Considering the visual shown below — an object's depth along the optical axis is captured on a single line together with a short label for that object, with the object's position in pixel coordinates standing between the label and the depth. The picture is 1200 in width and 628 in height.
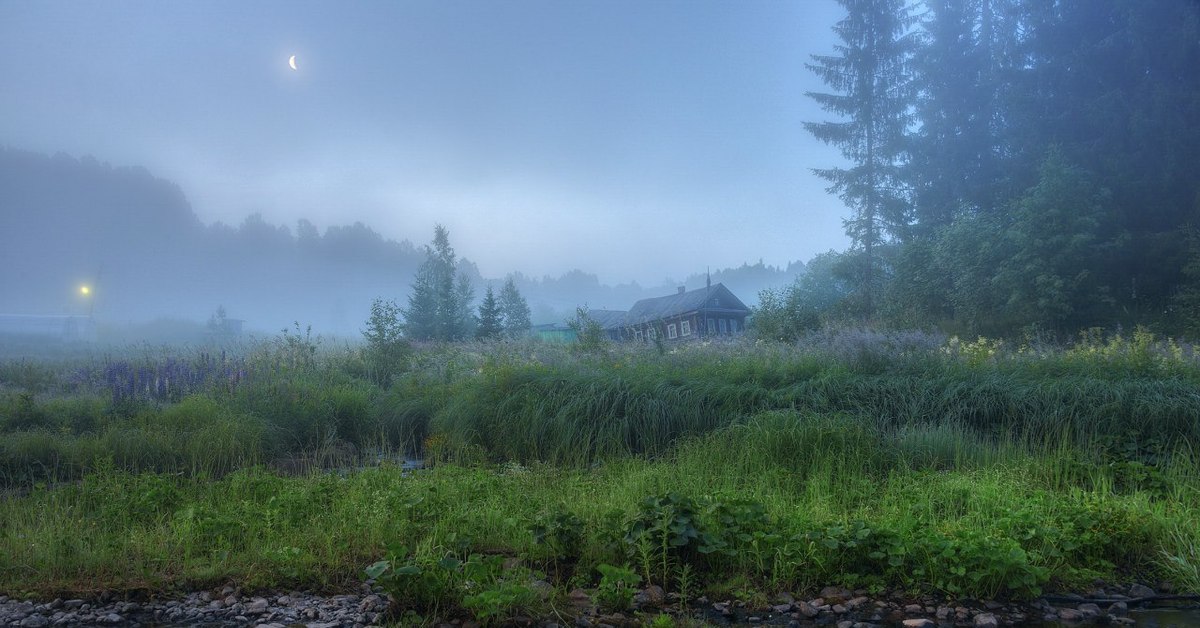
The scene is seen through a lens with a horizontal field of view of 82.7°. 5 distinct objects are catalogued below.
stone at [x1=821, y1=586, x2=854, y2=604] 3.41
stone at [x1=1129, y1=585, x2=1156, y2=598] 3.50
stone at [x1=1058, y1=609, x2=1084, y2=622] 3.27
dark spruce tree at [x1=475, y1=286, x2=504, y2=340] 27.22
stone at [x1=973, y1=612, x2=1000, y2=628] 3.16
